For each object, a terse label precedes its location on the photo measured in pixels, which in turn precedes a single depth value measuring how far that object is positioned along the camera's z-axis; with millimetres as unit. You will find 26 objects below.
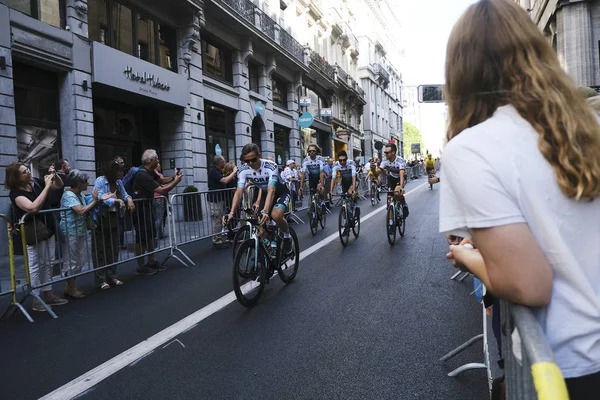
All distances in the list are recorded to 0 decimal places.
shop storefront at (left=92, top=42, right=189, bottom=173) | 12828
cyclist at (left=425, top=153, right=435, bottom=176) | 24328
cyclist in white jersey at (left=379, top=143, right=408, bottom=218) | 9312
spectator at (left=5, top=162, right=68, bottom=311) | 5566
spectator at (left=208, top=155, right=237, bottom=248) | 9894
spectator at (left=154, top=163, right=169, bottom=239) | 8102
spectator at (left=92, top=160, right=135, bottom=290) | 6648
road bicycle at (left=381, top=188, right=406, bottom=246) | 8875
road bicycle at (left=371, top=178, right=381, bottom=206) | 17917
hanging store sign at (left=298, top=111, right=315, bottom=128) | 24178
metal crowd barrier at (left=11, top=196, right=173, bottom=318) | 5613
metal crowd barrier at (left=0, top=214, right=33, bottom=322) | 5244
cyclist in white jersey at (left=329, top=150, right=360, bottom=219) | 10906
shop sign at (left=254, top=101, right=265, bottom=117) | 22250
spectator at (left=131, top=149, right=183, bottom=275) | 7527
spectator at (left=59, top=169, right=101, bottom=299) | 6113
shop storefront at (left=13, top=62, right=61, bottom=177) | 10586
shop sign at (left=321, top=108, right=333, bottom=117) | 28784
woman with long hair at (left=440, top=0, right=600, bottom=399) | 1101
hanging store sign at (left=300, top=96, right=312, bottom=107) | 26270
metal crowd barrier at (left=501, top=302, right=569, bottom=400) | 920
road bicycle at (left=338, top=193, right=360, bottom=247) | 9102
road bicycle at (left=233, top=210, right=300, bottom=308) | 5121
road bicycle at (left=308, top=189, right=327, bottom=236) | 10711
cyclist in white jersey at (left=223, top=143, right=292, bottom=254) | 5973
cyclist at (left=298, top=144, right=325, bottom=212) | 12305
